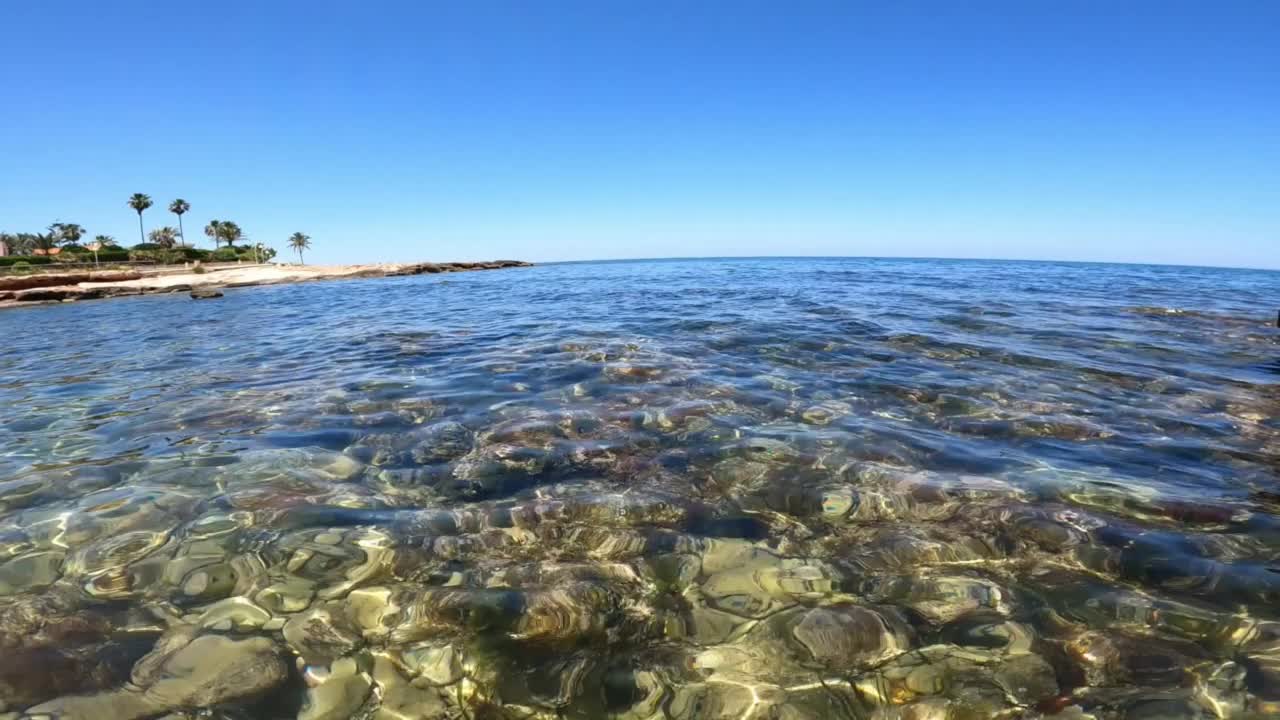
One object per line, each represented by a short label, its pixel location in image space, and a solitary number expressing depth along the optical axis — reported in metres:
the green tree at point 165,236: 111.06
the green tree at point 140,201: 94.69
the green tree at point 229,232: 111.50
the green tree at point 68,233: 98.14
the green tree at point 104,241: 96.34
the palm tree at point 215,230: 111.50
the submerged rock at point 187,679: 2.41
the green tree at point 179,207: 100.81
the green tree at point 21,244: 106.06
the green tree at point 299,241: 144.88
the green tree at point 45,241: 94.69
